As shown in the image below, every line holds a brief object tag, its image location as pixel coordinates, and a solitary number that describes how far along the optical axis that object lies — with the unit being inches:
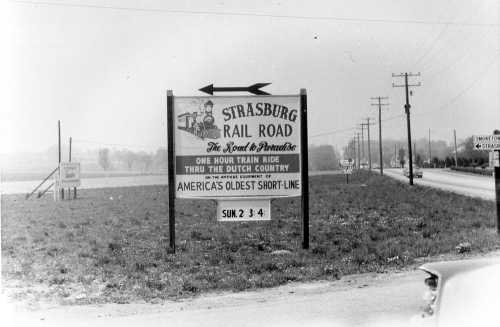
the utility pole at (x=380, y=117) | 2598.4
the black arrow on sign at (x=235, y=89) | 405.1
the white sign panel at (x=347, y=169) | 1669.3
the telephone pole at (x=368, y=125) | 3474.9
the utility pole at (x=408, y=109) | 1631.9
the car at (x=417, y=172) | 2266.2
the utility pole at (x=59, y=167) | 1278.8
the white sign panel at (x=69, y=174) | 1293.1
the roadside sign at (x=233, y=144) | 407.5
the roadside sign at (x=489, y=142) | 428.8
